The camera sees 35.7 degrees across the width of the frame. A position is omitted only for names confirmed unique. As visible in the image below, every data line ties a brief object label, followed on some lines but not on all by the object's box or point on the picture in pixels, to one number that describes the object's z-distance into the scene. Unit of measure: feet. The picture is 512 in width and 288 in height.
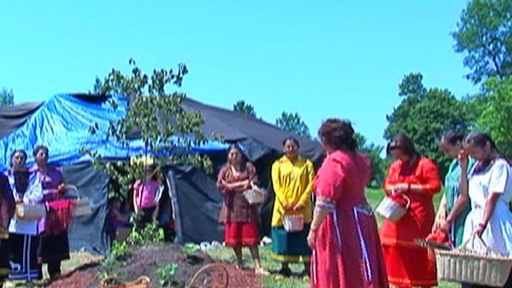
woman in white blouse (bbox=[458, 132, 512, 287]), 17.66
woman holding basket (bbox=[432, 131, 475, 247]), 20.07
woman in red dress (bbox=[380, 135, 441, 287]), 22.09
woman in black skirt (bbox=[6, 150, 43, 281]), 26.22
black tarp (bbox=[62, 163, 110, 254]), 38.42
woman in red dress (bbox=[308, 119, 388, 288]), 16.01
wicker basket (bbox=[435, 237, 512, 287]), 16.94
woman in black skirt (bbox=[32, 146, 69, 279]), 26.48
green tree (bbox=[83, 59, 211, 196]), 27.02
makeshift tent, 38.63
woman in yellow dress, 27.86
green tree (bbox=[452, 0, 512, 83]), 159.12
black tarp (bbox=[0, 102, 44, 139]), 44.24
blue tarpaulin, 38.11
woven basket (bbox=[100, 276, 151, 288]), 20.30
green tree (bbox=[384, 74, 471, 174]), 147.13
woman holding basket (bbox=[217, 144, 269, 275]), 28.91
